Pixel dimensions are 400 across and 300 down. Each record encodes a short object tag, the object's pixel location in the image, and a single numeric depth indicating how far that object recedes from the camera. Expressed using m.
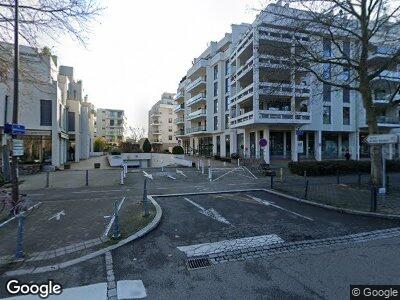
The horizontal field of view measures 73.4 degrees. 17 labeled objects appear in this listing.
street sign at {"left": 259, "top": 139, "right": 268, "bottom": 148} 19.70
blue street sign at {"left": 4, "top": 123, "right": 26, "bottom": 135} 9.49
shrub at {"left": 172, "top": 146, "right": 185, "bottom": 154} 40.94
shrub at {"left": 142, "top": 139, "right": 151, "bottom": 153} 46.53
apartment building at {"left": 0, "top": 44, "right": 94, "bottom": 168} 24.21
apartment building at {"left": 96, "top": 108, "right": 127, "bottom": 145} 101.38
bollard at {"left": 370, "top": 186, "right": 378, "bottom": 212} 8.89
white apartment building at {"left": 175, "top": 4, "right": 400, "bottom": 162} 27.11
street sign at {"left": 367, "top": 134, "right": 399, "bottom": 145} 11.20
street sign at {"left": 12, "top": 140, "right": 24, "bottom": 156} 9.63
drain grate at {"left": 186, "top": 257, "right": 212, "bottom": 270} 4.98
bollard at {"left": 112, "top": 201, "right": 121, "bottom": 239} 6.49
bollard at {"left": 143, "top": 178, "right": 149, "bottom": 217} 8.36
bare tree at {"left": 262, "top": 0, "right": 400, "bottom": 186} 12.81
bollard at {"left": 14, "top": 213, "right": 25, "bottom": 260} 5.46
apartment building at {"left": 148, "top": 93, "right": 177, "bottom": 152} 83.56
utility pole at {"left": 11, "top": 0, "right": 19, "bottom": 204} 9.52
